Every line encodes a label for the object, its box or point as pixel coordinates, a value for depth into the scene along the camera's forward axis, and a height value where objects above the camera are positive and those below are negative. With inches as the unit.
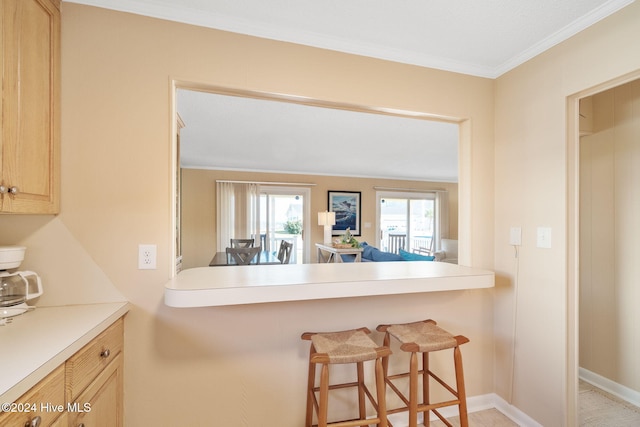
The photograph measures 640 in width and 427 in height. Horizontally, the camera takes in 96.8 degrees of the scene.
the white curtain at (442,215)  279.7 +1.1
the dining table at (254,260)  138.3 -22.9
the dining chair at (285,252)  163.5 -21.6
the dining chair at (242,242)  192.2 -18.5
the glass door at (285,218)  235.9 -1.9
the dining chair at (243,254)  135.0 -18.5
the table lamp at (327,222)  227.9 -4.9
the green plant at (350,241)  203.1 -18.7
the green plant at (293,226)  244.1 -8.9
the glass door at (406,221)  268.5 -4.8
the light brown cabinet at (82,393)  30.0 -22.9
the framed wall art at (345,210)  253.8 +5.4
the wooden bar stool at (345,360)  49.6 -25.5
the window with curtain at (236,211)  223.3 +3.7
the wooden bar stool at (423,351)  55.0 -27.9
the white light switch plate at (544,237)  64.7 -4.8
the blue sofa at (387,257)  145.0 -21.4
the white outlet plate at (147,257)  54.6 -8.0
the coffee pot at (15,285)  44.5 -11.7
